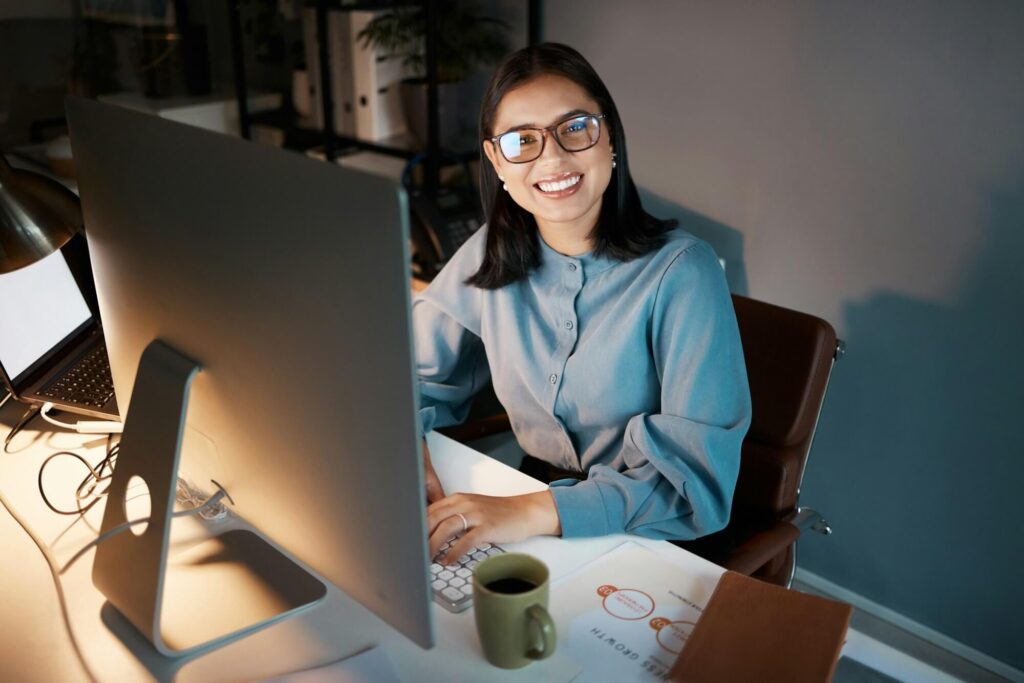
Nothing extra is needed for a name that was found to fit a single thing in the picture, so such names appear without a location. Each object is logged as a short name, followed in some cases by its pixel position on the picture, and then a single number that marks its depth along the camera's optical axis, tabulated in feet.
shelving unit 7.87
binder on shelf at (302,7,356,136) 8.38
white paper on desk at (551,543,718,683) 3.06
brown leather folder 2.92
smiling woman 3.92
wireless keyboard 3.37
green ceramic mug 2.88
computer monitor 2.29
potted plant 8.09
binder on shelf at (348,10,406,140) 8.31
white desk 3.06
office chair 4.80
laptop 4.66
